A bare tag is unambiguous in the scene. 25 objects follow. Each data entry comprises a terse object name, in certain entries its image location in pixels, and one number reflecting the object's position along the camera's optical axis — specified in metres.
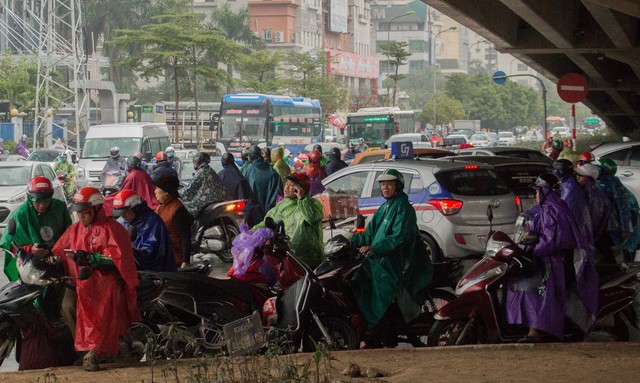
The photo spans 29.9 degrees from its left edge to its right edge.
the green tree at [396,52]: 95.06
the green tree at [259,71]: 80.56
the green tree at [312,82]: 87.69
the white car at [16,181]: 22.75
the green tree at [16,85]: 71.88
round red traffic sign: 26.47
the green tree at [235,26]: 95.38
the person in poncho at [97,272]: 8.36
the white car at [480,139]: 81.12
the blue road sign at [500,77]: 40.91
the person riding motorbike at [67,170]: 27.97
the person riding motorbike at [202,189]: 17.20
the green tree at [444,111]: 118.88
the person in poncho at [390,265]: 9.50
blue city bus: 50.59
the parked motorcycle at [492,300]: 9.20
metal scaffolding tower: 54.13
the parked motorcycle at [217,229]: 17.09
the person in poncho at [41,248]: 8.66
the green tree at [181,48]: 71.69
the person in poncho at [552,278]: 9.21
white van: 33.42
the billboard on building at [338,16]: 132.25
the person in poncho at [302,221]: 10.09
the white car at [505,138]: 87.87
